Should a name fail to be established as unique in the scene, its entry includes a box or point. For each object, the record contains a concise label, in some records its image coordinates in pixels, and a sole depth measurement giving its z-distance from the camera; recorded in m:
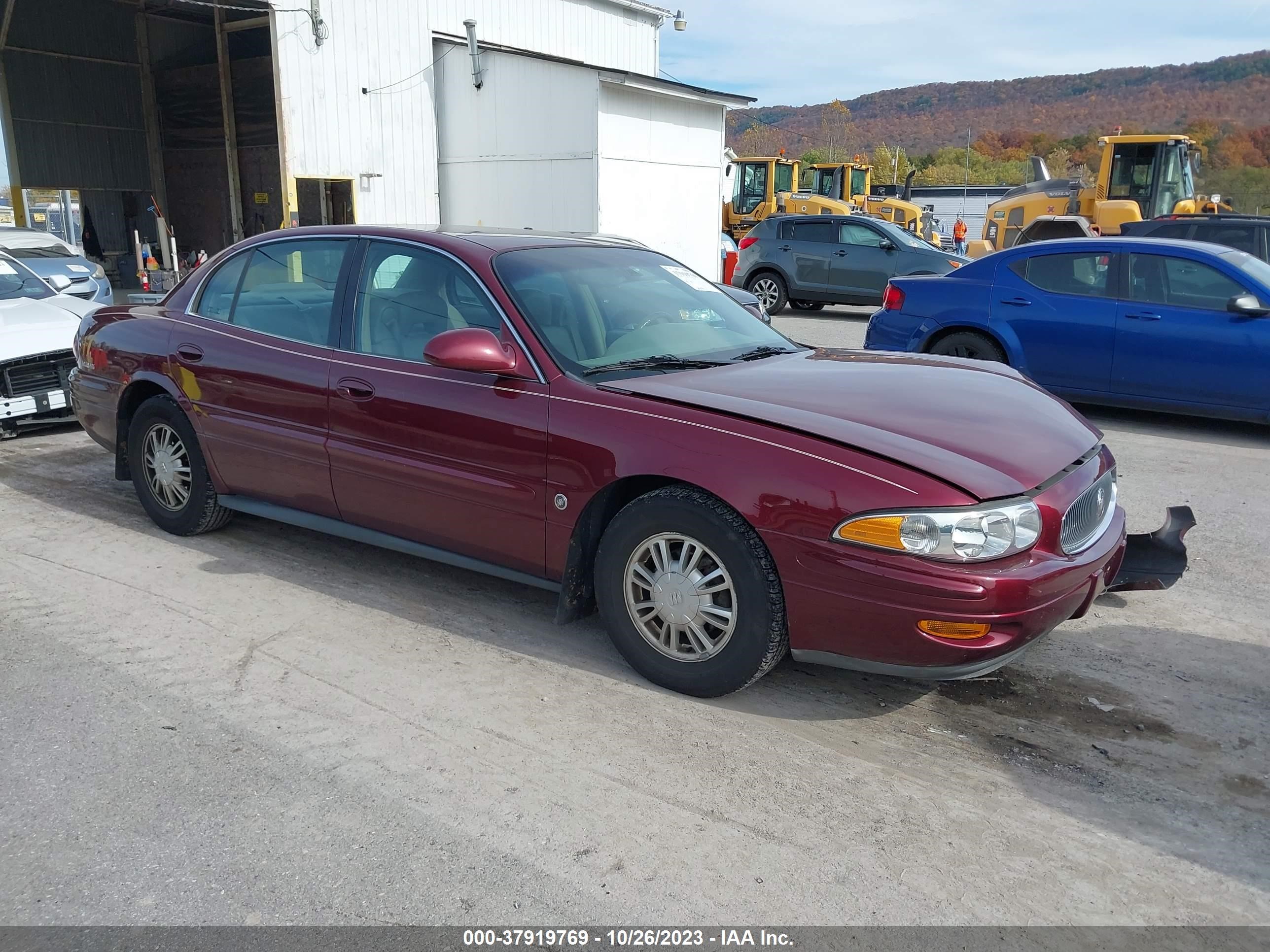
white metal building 16.50
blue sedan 7.89
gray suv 16.67
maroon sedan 3.31
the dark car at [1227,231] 11.79
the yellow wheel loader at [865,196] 27.11
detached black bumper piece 4.28
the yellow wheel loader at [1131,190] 19.12
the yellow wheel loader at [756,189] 26.30
